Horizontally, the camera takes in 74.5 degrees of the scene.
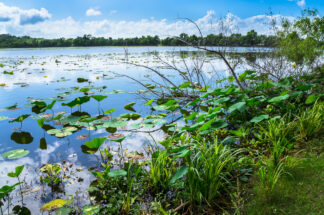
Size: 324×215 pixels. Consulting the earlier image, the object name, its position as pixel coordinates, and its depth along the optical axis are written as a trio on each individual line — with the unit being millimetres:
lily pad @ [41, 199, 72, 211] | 1786
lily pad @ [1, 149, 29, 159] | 2434
